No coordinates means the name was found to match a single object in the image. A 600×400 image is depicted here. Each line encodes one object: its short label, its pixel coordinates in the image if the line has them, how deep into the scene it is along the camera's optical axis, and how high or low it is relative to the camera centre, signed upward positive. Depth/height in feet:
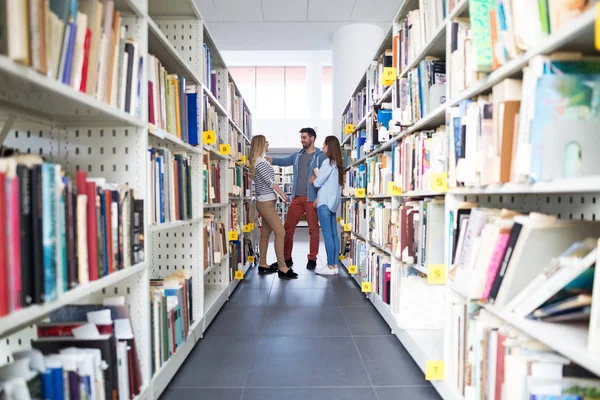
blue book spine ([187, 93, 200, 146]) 7.27 +1.38
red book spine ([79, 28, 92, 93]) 3.56 +1.19
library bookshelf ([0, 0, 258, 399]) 3.25 +0.35
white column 17.20 +6.05
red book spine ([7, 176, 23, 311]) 2.54 -0.34
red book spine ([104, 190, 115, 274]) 3.83 -0.40
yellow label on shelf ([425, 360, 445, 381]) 5.07 -2.37
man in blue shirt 14.58 -0.20
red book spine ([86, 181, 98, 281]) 3.52 -0.37
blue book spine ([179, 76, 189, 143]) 6.85 +1.44
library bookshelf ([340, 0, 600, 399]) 3.17 -0.15
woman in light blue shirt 13.50 -0.12
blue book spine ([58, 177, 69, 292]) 3.07 -0.37
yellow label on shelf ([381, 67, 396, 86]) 7.93 +2.34
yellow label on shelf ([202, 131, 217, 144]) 7.89 +1.06
